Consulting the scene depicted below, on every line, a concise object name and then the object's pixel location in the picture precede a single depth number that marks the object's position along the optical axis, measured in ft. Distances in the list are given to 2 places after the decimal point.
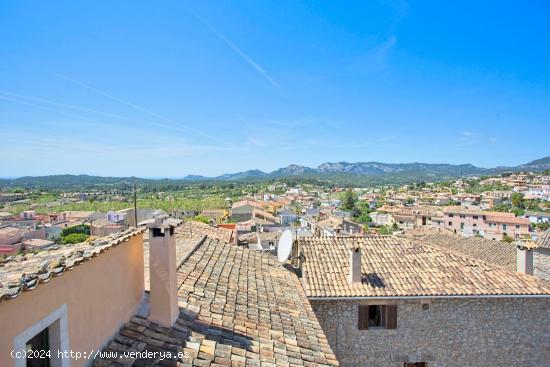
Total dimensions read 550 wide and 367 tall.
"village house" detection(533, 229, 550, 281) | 59.82
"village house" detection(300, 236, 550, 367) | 29.17
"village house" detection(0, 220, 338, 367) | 8.85
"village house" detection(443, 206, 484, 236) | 221.66
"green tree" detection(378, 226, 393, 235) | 204.65
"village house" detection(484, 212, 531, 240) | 204.13
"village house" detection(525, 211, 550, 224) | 230.70
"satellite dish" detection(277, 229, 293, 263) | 33.77
